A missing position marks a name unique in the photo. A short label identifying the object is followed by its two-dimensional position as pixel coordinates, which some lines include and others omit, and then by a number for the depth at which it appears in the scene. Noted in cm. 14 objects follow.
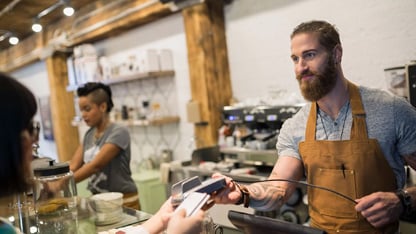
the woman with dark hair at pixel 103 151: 248
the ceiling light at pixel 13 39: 505
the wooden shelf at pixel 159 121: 414
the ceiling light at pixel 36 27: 397
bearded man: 149
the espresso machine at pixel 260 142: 268
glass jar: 165
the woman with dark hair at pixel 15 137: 81
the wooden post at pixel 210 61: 363
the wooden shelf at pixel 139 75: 413
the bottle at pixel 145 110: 456
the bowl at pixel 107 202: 178
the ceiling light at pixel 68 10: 353
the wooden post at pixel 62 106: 616
